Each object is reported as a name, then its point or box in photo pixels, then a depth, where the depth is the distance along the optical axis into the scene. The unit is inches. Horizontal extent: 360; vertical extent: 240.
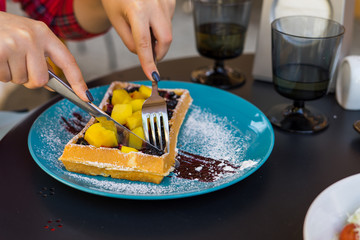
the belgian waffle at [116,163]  35.8
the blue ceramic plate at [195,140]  34.1
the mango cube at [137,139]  39.4
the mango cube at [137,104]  43.2
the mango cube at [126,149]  37.7
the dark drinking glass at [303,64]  43.8
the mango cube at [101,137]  38.6
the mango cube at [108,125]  39.7
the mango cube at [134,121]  40.5
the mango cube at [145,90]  46.8
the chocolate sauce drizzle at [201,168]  36.7
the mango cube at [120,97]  45.8
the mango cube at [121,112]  41.2
